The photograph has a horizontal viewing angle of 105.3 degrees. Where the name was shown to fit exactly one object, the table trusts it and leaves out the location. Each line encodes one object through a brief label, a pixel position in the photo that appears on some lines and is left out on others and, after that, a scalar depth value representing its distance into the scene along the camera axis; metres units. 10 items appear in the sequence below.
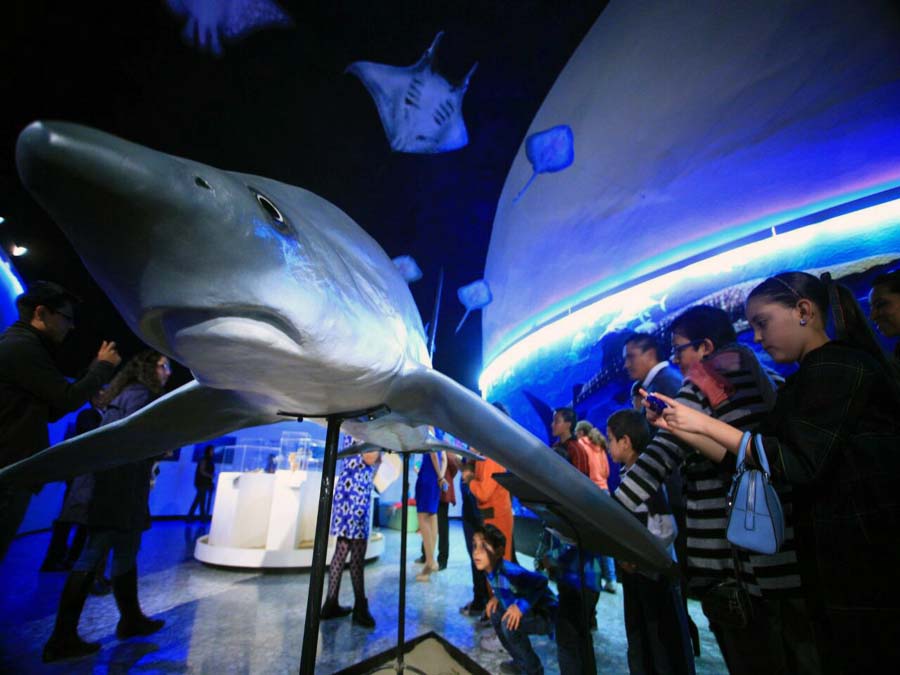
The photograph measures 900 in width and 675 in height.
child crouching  2.00
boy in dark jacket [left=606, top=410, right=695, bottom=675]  1.56
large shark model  0.50
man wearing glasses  1.75
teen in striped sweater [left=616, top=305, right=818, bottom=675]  1.13
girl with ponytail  0.84
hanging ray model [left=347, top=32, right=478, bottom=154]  3.97
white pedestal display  4.36
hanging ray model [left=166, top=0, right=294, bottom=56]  2.79
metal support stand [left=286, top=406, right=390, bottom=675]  0.96
